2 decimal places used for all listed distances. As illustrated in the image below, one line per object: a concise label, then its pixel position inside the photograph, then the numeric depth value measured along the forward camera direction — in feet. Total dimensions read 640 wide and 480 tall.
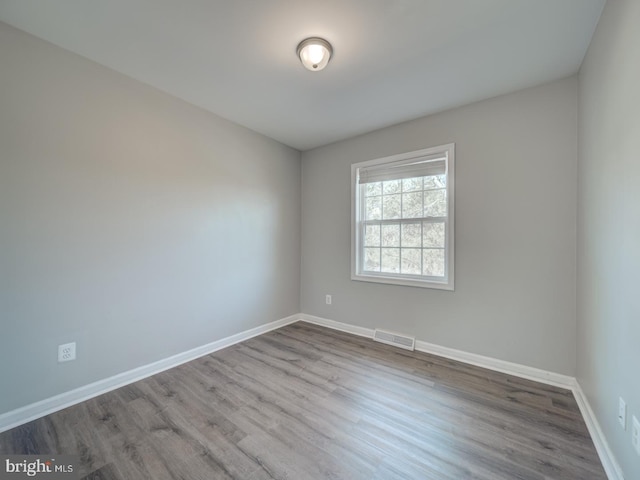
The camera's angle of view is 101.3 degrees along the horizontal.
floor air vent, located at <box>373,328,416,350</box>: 9.33
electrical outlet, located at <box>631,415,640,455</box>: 3.60
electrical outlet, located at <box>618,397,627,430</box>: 4.00
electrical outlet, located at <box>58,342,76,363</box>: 6.10
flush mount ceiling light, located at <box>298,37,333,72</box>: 5.76
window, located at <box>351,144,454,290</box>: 8.95
